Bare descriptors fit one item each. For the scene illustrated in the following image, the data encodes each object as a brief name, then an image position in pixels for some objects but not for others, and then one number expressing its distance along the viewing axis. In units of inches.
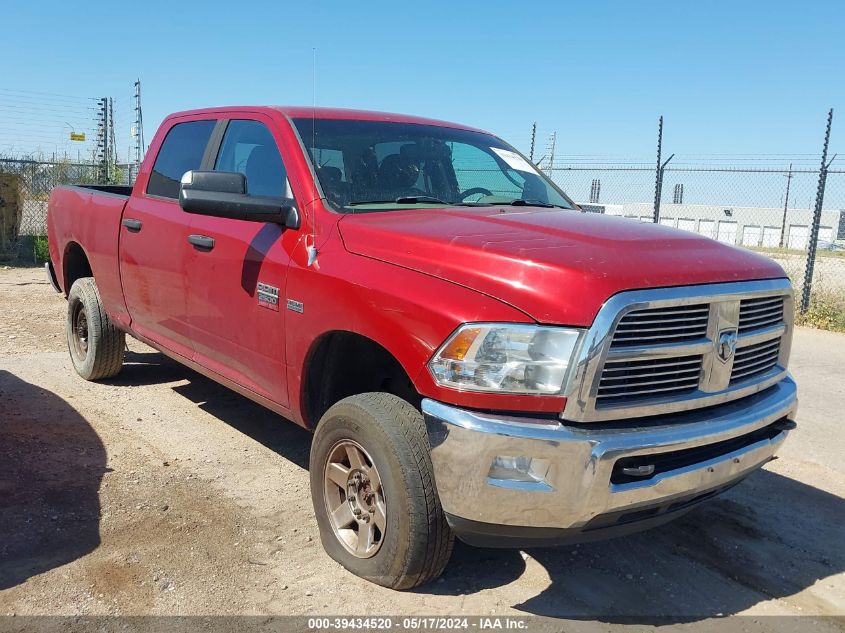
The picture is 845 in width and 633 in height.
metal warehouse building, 1797.5
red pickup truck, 98.6
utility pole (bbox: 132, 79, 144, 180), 814.3
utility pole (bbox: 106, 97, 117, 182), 683.4
